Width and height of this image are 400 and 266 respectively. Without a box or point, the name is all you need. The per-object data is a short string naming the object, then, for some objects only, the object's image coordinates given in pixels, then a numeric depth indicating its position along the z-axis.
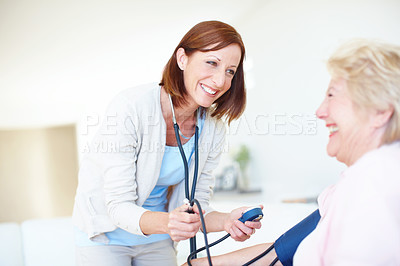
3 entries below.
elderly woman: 0.72
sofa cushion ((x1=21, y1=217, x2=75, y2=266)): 1.85
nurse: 1.23
